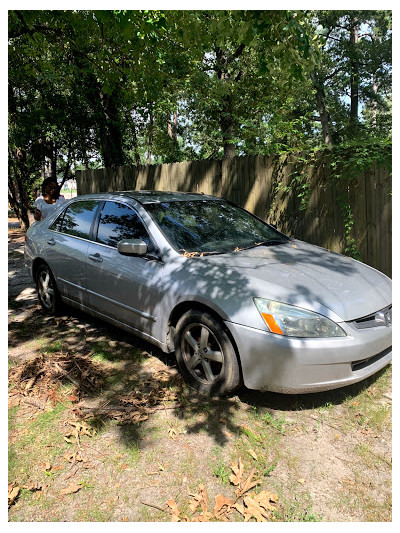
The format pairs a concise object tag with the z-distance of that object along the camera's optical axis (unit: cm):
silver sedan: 281
